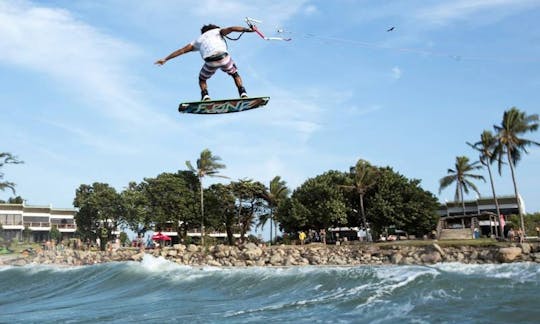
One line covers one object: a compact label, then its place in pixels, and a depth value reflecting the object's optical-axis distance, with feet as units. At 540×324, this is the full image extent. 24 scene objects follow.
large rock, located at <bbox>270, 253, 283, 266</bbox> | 130.17
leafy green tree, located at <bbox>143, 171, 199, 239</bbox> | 204.23
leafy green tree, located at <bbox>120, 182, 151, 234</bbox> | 201.36
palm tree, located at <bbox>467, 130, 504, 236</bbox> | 174.91
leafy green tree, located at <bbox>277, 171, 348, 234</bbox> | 178.09
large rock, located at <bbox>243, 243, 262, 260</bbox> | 141.59
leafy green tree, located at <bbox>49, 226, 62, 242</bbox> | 272.10
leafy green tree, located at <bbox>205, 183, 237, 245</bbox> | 207.69
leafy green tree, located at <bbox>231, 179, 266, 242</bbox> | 205.26
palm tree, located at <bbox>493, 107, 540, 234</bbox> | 155.53
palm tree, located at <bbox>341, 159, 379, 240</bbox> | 178.70
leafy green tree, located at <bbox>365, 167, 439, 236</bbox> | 173.78
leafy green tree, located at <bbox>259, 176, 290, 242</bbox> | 207.41
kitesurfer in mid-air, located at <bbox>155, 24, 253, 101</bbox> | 33.65
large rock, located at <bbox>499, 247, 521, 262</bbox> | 107.24
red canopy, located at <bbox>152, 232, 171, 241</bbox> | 195.00
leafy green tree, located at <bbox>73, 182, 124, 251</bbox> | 207.92
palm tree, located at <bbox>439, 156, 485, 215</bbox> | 211.82
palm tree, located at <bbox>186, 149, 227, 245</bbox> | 205.87
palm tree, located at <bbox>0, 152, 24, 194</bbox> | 171.26
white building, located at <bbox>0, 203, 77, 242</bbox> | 264.72
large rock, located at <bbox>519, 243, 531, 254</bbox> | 114.60
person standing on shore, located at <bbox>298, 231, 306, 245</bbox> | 173.58
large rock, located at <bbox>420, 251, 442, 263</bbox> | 119.14
